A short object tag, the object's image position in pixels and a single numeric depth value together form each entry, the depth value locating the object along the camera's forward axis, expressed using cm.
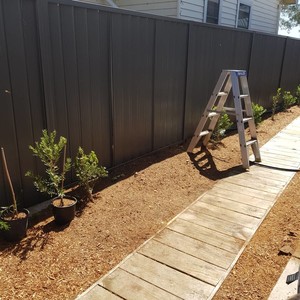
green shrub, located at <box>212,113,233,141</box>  588
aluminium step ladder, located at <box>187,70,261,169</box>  489
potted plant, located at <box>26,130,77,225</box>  294
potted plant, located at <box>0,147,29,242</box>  274
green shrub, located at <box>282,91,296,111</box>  940
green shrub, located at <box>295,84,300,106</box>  1056
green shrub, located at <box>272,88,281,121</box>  829
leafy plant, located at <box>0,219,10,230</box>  265
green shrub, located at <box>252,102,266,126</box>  700
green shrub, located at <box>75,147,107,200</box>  345
